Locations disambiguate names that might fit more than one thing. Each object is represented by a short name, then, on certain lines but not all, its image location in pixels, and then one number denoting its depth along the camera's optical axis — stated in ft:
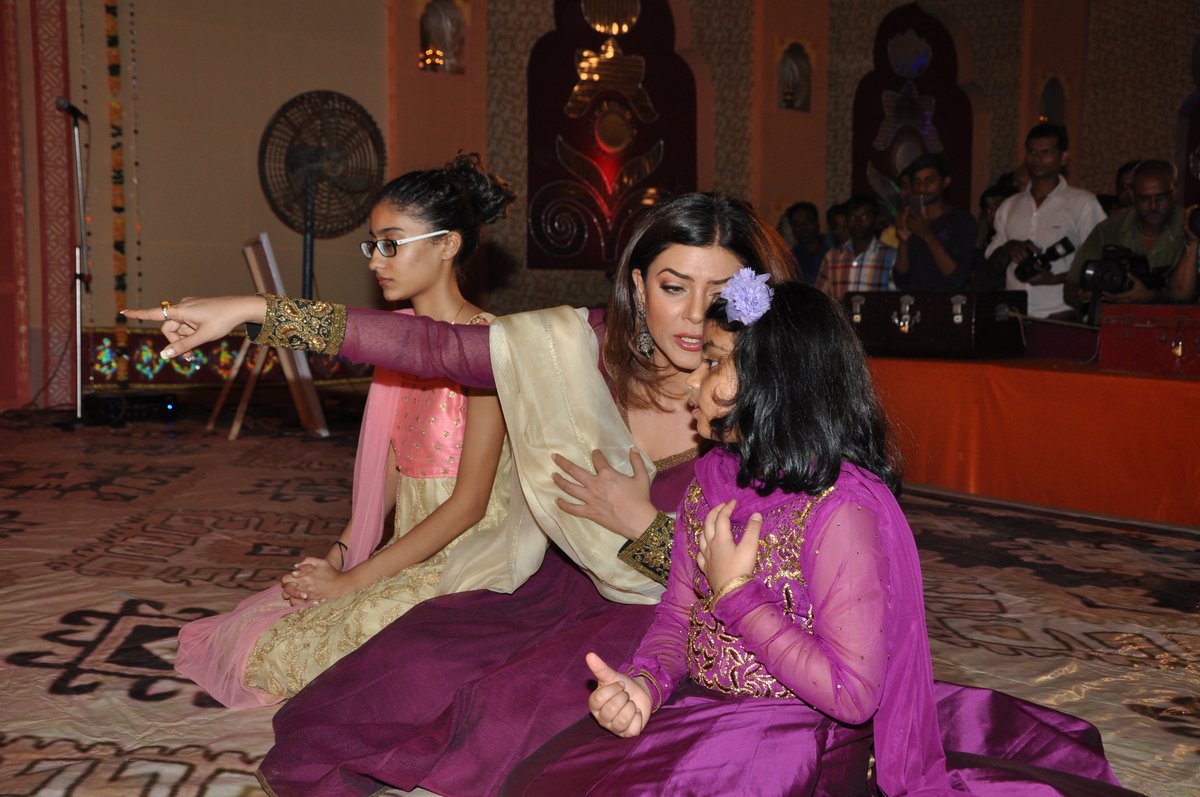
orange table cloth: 13.83
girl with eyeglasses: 8.02
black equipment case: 16.38
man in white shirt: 19.21
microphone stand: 22.31
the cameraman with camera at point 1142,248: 15.34
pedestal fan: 27.07
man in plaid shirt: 23.03
